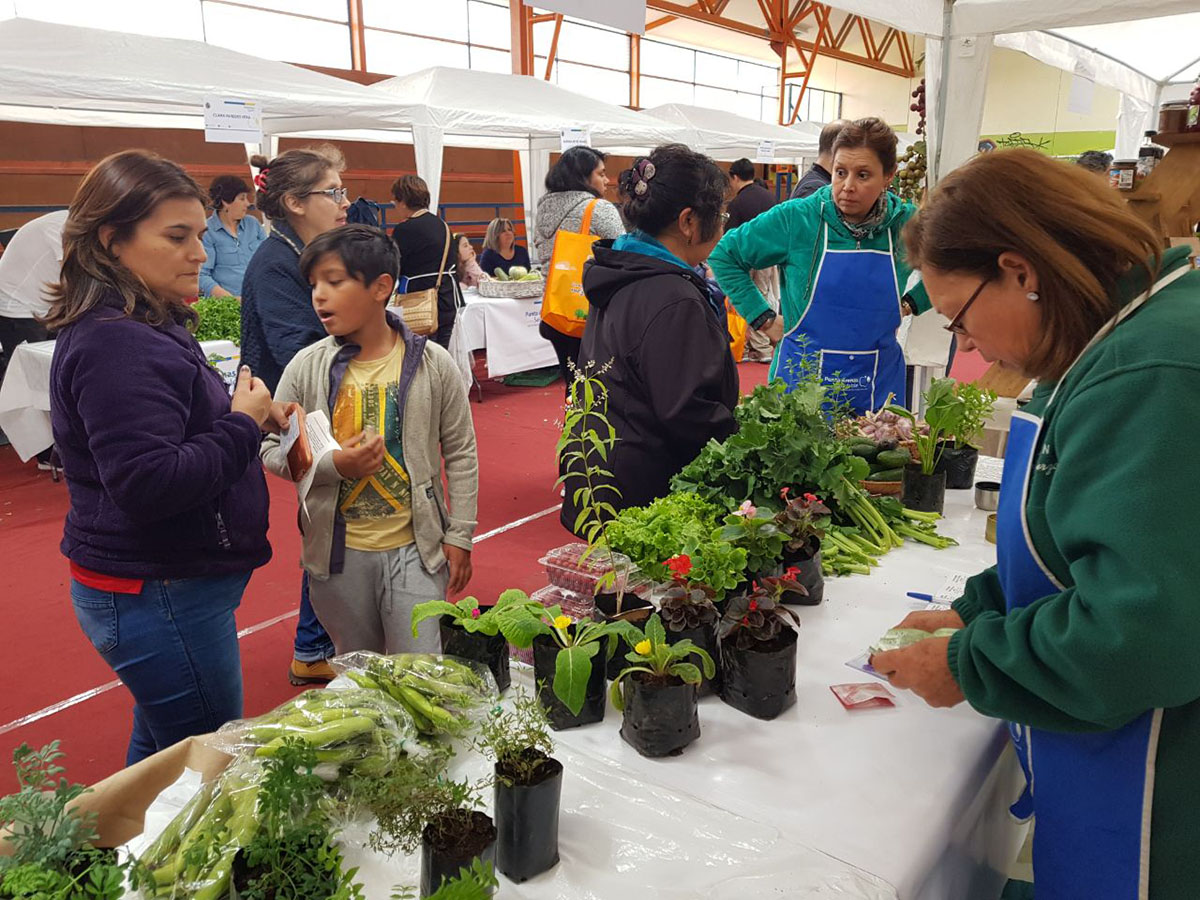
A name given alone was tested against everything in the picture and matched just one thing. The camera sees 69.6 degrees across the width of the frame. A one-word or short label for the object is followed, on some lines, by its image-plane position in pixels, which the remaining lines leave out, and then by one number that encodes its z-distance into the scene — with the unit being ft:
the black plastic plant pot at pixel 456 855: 3.27
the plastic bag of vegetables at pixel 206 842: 3.21
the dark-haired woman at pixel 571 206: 15.79
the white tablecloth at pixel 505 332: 24.02
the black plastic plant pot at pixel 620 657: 4.78
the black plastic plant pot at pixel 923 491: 7.73
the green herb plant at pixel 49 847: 2.85
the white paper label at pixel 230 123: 15.30
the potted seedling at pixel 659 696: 4.27
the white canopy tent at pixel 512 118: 23.45
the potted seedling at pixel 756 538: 5.44
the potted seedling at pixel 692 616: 4.76
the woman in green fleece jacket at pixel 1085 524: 3.08
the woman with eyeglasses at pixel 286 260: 8.93
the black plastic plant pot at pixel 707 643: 4.76
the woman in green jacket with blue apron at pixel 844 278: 10.39
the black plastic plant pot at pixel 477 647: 4.76
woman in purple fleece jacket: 5.28
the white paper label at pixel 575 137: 25.62
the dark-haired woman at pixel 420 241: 18.38
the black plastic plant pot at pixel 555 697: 4.52
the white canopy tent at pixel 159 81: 16.93
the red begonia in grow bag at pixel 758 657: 4.64
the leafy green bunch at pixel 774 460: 6.58
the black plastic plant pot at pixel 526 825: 3.51
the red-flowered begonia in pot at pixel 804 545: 5.94
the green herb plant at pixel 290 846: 3.01
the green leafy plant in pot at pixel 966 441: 7.95
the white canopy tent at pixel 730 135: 36.29
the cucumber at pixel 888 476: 8.13
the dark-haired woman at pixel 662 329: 7.25
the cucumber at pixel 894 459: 7.98
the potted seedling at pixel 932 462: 7.72
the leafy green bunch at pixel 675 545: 5.12
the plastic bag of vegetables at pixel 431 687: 4.22
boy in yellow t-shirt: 7.16
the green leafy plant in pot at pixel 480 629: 4.64
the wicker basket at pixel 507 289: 24.49
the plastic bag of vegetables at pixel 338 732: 3.72
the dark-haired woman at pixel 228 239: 20.34
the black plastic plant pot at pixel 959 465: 8.36
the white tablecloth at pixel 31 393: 17.31
